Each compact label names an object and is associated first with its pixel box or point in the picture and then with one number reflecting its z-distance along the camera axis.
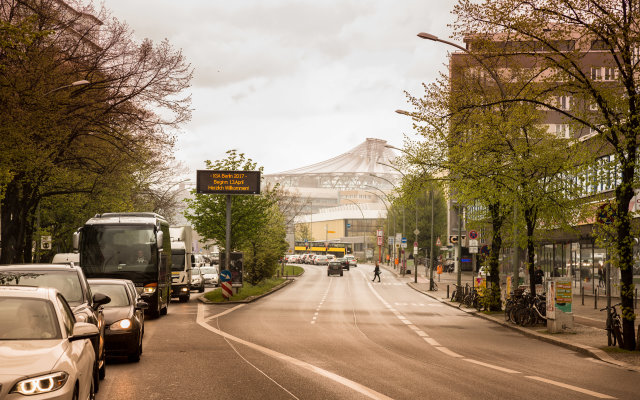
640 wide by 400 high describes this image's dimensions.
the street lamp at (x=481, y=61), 23.59
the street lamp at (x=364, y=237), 176.12
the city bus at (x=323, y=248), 143.09
